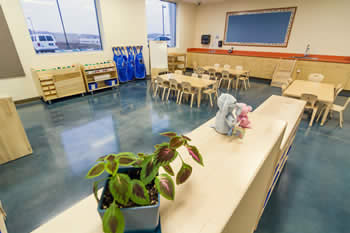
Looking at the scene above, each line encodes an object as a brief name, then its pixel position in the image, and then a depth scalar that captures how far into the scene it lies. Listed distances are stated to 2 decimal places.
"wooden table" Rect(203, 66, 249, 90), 5.77
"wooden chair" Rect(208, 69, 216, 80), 6.31
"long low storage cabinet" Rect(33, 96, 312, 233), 0.70
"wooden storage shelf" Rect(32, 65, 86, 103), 4.69
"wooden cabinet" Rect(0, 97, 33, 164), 2.46
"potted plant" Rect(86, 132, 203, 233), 0.53
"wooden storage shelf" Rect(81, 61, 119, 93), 5.50
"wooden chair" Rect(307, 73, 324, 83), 4.83
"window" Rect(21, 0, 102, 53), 4.81
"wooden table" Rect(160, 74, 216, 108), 4.45
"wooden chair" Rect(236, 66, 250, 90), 6.15
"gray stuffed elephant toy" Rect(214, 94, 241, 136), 1.34
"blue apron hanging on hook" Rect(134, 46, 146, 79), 7.20
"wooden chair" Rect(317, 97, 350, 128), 3.61
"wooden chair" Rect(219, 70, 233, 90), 5.92
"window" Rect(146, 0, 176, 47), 7.66
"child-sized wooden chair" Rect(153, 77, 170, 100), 5.08
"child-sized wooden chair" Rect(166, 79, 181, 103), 4.74
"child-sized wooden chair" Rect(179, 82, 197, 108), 4.50
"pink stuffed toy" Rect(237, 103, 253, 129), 1.41
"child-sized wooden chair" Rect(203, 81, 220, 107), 4.71
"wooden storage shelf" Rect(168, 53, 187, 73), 8.53
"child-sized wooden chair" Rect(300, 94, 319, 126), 3.44
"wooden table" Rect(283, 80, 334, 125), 3.51
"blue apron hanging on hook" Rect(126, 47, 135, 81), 6.95
